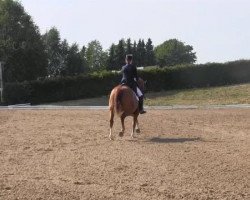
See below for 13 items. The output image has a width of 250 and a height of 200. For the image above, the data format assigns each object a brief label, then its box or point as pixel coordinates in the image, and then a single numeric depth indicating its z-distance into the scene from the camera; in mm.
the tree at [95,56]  111125
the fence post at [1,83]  39938
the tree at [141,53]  118812
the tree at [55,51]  81375
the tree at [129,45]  115312
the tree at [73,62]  82125
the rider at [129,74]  17688
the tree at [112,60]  103938
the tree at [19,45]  56906
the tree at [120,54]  103438
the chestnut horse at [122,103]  16844
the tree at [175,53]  132588
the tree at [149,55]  121281
